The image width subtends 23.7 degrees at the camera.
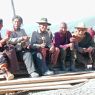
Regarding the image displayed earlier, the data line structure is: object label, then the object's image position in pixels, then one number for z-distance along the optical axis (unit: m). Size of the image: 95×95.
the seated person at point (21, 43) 5.70
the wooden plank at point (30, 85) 5.53
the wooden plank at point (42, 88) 5.52
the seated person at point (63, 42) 6.07
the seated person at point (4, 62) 5.59
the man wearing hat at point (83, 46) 6.16
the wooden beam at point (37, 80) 5.56
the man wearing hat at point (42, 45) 5.84
